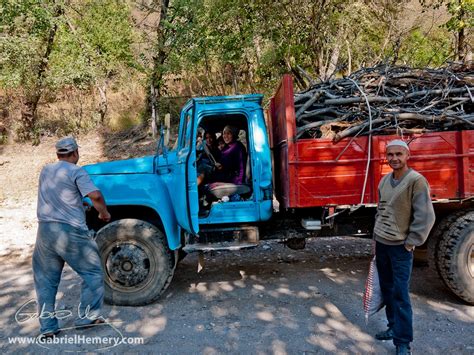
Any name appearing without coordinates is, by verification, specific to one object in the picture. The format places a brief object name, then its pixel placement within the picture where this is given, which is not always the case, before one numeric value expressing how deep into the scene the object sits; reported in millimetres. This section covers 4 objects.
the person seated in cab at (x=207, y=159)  4663
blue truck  4148
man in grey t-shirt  3645
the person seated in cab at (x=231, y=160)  4746
